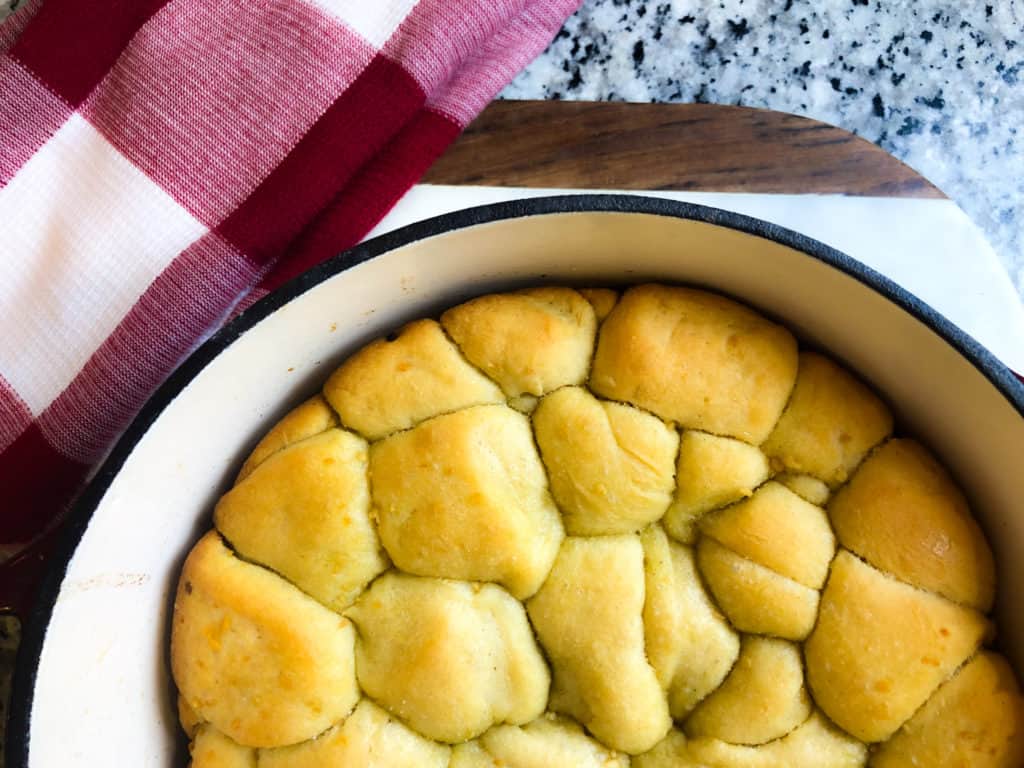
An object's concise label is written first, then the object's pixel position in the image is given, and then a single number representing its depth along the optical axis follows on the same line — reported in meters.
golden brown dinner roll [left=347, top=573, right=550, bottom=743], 0.30
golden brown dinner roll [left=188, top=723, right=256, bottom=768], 0.31
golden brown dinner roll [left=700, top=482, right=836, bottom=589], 0.30
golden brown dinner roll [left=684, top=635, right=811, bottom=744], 0.30
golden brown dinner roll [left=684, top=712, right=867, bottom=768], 0.30
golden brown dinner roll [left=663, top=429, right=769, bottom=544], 0.31
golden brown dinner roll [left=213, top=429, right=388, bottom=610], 0.31
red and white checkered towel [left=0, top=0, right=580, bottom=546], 0.33
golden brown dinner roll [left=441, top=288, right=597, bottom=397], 0.31
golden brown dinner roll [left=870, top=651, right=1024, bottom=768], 0.29
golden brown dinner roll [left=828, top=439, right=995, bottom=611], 0.30
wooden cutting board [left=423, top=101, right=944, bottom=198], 0.34
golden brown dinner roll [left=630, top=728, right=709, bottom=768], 0.31
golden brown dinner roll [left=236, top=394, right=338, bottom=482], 0.32
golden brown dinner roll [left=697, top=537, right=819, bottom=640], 0.30
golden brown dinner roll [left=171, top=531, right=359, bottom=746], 0.30
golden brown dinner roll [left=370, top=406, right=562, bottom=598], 0.30
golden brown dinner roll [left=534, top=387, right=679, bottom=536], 0.31
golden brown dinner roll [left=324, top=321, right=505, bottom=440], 0.31
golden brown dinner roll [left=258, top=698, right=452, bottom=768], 0.30
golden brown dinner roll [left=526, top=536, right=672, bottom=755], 0.30
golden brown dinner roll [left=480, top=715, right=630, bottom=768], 0.31
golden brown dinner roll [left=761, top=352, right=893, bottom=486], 0.31
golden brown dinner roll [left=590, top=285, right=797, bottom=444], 0.31
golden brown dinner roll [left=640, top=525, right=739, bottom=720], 0.30
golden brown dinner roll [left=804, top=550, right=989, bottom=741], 0.29
